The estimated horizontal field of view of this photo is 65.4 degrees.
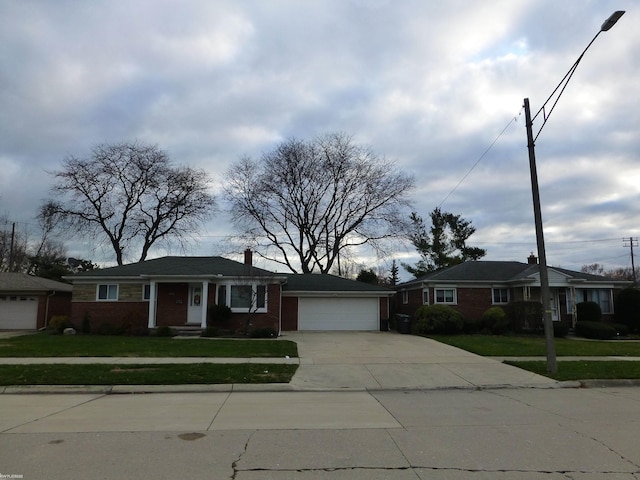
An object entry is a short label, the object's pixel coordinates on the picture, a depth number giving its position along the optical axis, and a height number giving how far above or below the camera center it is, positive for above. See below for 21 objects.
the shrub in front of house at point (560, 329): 28.31 -1.26
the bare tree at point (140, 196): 41.31 +9.42
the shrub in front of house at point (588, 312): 30.64 -0.31
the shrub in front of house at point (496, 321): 29.20 -0.82
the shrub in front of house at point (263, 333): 25.30 -1.31
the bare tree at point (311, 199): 43.53 +9.36
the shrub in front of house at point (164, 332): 25.48 -1.27
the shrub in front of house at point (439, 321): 27.97 -0.78
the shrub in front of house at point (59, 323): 26.94 -0.88
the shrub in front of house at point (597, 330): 28.30 -1.33
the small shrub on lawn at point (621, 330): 29.84 -1.36
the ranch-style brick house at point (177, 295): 26.86 +0.66
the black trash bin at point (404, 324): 29.34 -1.00
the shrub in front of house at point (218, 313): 26.69 -0.32
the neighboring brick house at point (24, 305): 30.84 +0.11
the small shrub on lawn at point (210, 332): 25.53 -1.28
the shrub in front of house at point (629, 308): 30.56 -0.06
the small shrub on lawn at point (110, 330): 26.30 -1.21
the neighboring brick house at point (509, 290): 31.20 +1.09
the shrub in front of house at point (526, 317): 28.36 -0.57
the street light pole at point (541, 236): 13.59 +1.98
